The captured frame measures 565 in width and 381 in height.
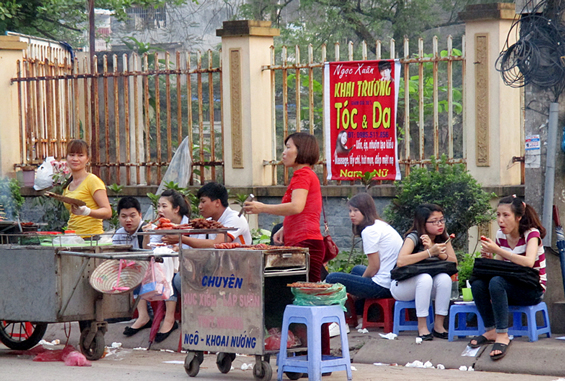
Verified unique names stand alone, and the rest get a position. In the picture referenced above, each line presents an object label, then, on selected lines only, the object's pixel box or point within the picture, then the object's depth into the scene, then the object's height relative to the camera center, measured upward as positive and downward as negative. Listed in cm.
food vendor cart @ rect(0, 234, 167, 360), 1231 -125
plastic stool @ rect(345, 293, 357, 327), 1452 -173
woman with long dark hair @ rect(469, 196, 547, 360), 1209 -118
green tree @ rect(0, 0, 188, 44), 3047 +220
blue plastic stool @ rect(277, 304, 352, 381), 1082 -150
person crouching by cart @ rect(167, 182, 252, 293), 1344 -77
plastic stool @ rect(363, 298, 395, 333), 1390 -165
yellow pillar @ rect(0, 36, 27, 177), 2469 +21
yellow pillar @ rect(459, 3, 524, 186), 1816 +14
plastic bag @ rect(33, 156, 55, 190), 2392 -74
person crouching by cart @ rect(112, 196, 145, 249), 1496 -85
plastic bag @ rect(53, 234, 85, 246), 1257 -90
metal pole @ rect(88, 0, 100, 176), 2358 -16
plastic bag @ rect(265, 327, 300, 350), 1137 -154
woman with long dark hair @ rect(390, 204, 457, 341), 1312 -119
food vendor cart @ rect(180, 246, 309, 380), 1091 -121
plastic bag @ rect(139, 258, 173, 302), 1228 -122
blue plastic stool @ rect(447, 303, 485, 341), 1287 -162
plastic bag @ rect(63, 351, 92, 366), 1264 -182
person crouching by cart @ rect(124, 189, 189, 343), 1459 -112
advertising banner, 1948 +1
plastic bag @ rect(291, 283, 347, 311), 1105 -119
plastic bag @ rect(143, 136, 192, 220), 2170 -61
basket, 1229 -115
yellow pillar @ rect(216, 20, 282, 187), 2097 +26
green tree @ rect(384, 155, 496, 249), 1614 -81
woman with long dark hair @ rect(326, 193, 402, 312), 1395 -115
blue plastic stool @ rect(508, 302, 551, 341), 1245 -160
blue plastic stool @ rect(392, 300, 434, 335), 1352 -168
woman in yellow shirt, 1472 -62
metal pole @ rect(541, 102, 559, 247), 1329 -45
